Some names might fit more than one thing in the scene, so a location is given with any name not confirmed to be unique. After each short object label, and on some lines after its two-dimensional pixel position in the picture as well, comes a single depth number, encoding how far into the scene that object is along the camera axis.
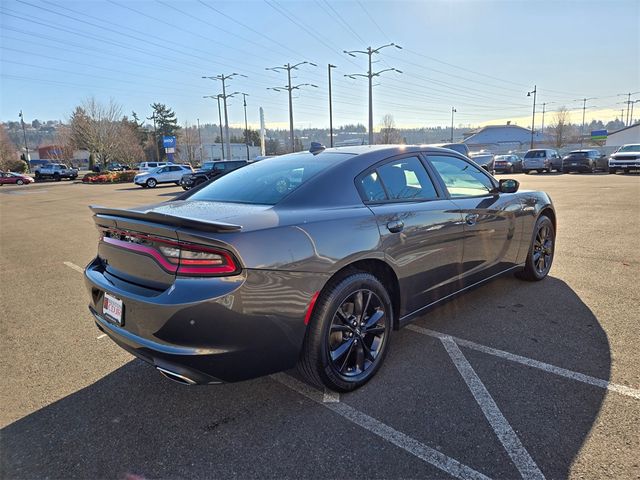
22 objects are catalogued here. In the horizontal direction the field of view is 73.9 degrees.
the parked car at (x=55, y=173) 44.66
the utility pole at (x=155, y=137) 83.56
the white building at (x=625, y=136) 62.94
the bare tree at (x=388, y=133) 79.32
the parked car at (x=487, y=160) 30.78
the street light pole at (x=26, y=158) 65.72
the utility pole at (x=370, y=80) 35.44
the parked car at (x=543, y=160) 30.03
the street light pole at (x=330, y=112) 38.62
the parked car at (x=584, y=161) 28.38
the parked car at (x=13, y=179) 42.25
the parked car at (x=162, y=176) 30.50
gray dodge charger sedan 2.23
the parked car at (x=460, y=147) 20.04
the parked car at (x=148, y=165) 49.63
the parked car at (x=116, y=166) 61.12
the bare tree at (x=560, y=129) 75.21
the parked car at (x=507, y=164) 32.47
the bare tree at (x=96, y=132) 50.56
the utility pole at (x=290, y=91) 41.44
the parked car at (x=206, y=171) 26.11
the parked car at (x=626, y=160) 24.59
